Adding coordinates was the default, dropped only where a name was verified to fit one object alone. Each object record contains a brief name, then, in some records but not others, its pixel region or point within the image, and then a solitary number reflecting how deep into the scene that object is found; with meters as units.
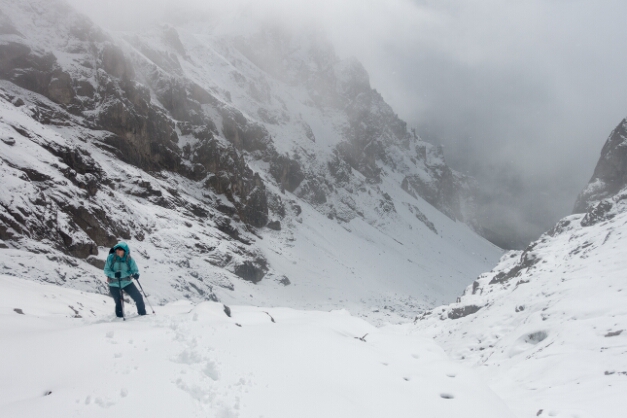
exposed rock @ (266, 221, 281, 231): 62.97
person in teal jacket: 8.63
